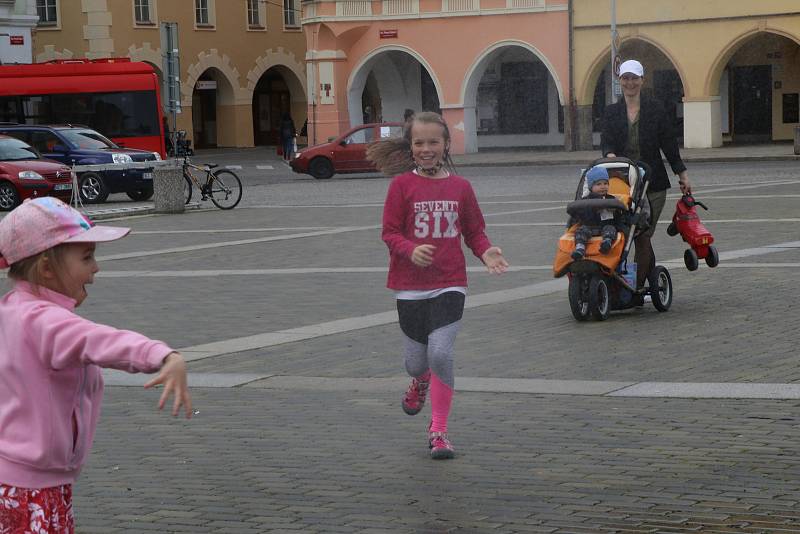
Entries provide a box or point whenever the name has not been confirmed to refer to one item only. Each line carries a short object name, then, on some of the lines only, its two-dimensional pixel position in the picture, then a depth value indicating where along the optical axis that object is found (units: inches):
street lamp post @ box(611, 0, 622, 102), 1610.5
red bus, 1466.5
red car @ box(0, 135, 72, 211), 1075.9
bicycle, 1045.8
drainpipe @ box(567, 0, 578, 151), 1807.3
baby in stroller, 429.7
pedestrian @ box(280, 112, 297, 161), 1958.7
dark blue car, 1143.0
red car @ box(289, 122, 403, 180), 1485.0
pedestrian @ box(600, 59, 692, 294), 445.4
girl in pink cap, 138.5
